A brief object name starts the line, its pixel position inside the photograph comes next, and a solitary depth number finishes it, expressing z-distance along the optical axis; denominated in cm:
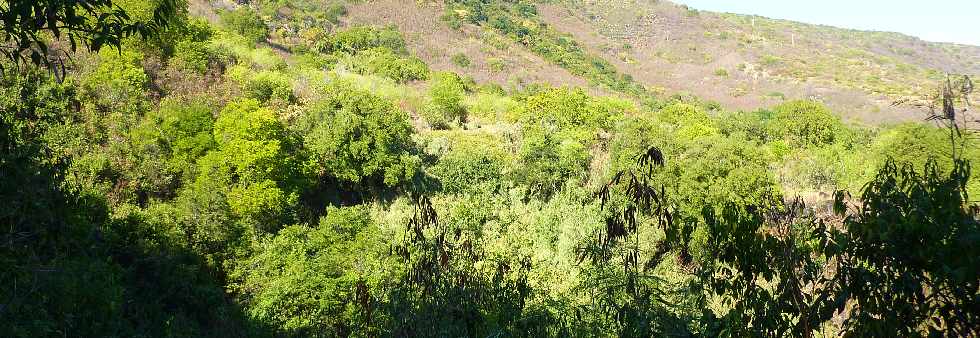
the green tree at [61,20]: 374
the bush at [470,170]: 3086
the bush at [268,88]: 3232
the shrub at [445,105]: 4328
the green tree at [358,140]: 2839
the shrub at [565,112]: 4104
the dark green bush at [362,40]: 7296
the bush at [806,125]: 4797
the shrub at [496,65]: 8744
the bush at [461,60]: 8294
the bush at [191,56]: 3183
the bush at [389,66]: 5791
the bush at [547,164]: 3094
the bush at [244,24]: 5312
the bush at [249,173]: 2333
